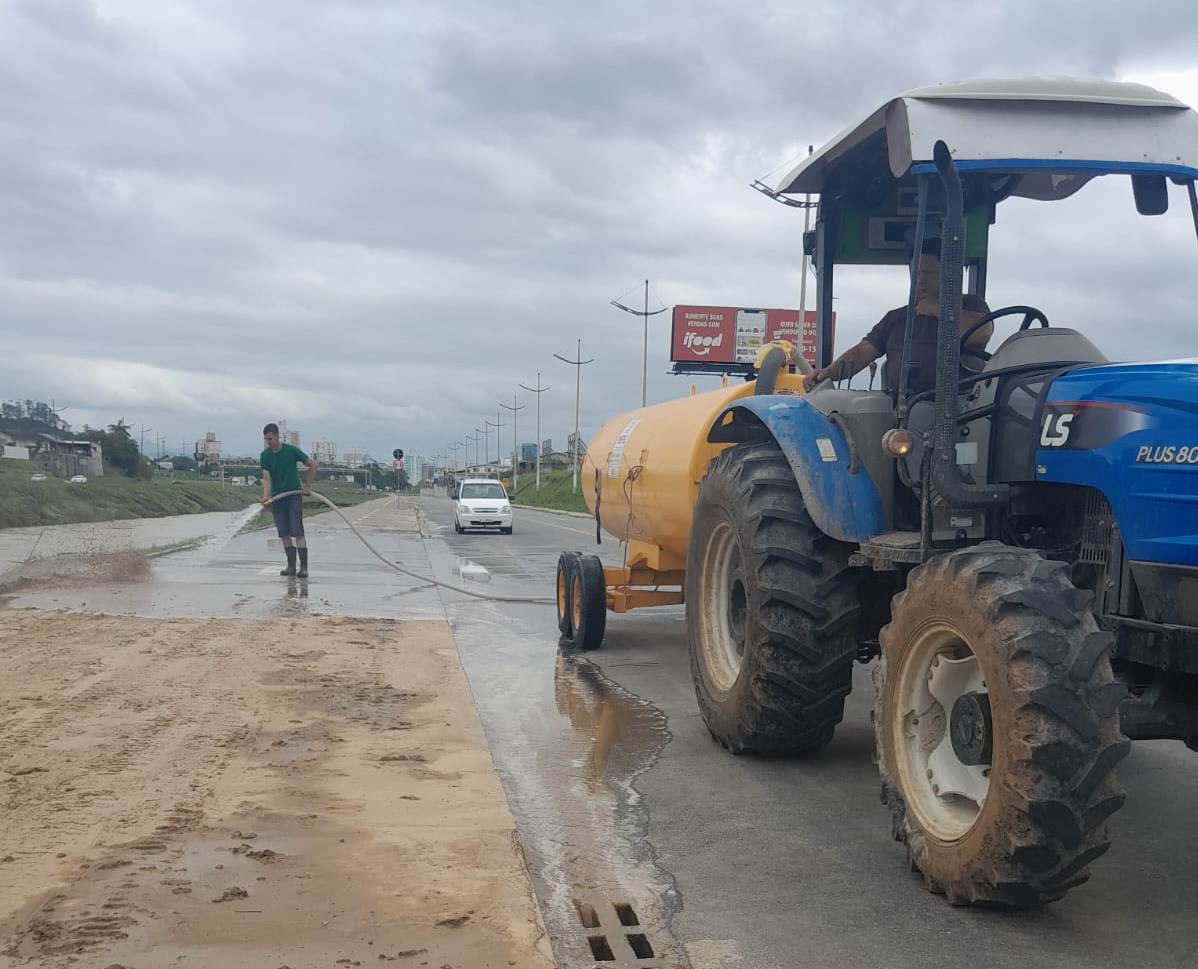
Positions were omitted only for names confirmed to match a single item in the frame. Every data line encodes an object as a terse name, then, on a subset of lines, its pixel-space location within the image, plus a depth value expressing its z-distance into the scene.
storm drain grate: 3.47
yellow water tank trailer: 8.08
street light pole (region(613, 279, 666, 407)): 50.64
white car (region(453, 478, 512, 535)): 29.62
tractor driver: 5.15
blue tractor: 3.55
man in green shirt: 14.74
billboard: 68.38
